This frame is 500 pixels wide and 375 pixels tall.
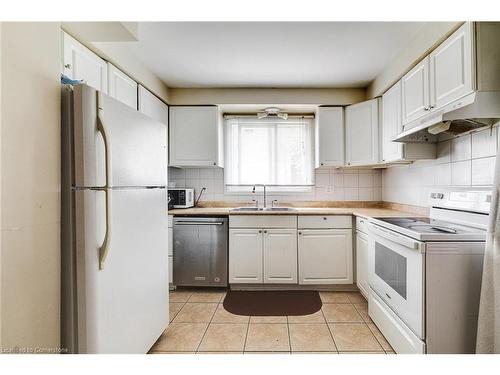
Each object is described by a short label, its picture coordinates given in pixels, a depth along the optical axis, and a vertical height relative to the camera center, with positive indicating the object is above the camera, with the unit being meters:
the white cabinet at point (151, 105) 2.39 +0.85
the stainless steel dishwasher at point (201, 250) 2.67 -0.69
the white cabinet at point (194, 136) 2.99 +0.61
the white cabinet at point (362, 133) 2.70 +0.60
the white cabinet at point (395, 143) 2.15 +0.47
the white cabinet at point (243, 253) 2.66 -0.71
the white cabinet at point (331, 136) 2.95 +0.60
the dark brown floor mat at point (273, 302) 2.25 -1.13
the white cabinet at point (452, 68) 1.44 +0.75
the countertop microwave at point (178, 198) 2.93 -0.13
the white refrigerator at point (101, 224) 1.11 -0.18
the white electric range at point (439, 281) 1.34 -0.54
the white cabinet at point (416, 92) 1.85 +0.75
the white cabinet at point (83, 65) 1.52 +0.82
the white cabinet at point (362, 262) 2.36 -0.75
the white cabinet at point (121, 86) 1.95 +0.85
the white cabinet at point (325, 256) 2.64 -0.74
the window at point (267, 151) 3.33 +0.48
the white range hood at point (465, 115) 1.40 +0.43
